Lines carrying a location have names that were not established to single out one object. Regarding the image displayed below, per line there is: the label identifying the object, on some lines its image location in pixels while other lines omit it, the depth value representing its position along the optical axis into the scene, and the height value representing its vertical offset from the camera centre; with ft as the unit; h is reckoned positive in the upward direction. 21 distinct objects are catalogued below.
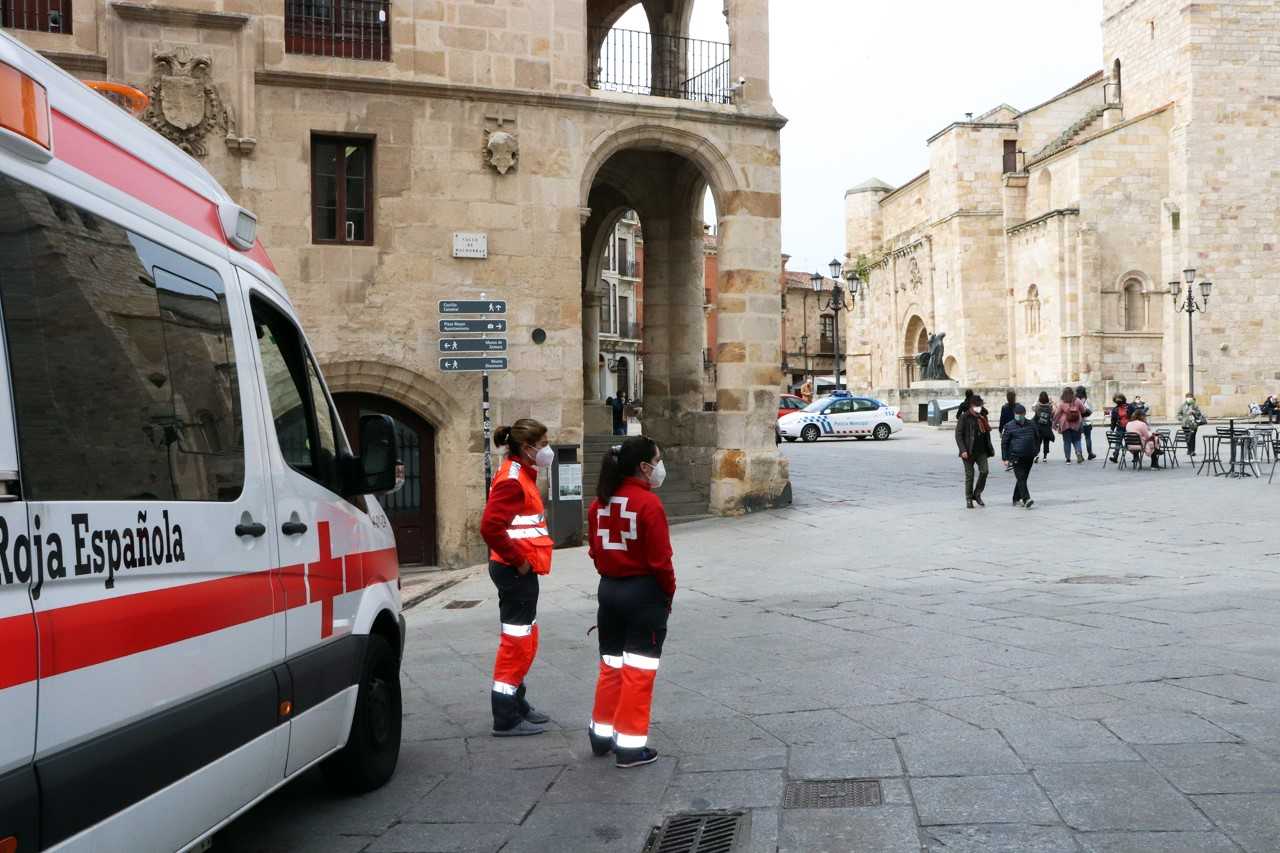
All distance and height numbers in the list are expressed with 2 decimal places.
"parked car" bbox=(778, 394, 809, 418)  143.33 +0.16
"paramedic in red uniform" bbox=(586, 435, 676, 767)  17.78 -2.83
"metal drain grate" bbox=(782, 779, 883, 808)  15.57 -5.24
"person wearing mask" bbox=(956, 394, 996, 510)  56.59 -1.91
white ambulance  8.43 -0.78
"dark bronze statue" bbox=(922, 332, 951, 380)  164.86 +5.67
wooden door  50.22 -3.39
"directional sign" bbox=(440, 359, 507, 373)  46.19 +1.81
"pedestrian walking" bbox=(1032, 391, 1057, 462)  80.12 -1.18
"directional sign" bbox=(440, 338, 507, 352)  46.52 +2.57
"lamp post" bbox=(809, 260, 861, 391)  125.70 +12.63
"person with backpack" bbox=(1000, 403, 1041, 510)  56.70 -2.47
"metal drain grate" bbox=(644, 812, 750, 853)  14.32 -5.32
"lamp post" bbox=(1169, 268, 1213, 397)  132.26 +11.49
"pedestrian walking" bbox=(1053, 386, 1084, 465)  79.97 -1.39
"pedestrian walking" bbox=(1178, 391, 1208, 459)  72.73 -1.98
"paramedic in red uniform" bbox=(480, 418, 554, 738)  20.15 -2.66
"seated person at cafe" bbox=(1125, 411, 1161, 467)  73.72 -2.43
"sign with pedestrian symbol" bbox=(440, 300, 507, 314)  46.32 +4.10
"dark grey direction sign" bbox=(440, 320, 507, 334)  46.21 +3.32
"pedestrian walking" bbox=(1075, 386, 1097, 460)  84.02 -2.24
